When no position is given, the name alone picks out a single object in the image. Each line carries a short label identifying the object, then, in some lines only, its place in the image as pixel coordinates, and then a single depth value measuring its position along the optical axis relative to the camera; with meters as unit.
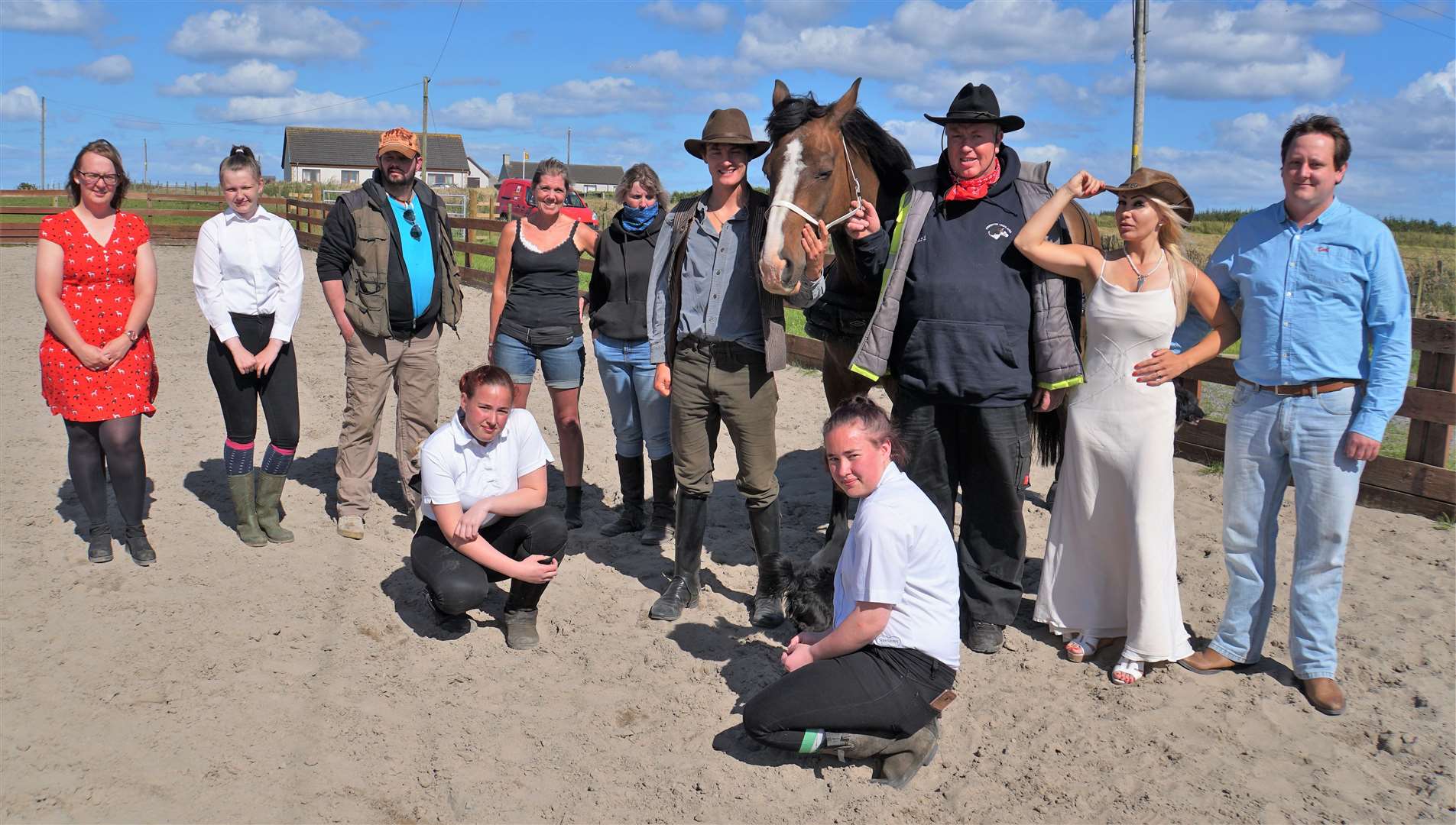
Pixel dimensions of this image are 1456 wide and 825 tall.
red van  25.42
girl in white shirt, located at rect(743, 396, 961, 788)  2.98
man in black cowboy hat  3.68
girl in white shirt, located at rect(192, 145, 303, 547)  4.56
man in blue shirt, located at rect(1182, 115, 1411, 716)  3.34
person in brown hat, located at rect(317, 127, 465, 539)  4.87
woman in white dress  3.59
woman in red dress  4.30
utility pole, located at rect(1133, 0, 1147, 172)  13.60
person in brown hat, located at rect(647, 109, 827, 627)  3.95
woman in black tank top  5.10
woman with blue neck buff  4.98
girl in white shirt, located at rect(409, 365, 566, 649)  3.83
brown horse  3.65
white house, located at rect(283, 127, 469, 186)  58.22
